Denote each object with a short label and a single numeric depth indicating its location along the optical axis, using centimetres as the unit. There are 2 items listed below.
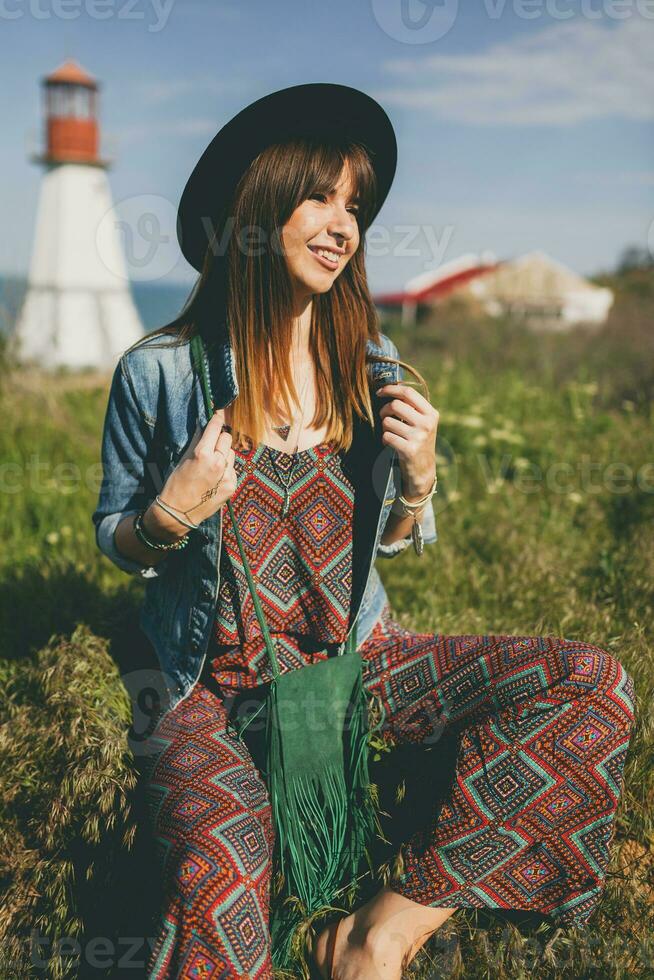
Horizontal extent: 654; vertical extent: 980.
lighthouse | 2470
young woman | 196
